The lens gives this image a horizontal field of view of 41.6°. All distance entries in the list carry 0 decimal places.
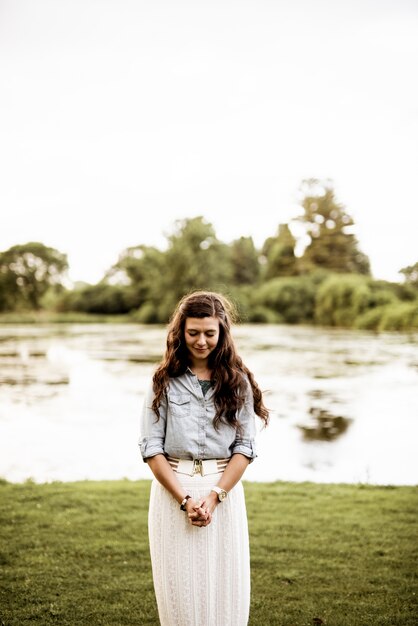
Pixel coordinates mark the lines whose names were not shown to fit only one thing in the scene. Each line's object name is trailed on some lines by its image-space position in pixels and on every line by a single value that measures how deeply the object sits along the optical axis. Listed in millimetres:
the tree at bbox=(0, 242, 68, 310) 57406
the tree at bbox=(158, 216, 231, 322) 50281
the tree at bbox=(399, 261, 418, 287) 31898
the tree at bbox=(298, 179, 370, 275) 55438
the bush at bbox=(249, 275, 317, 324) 48594
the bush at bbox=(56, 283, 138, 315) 63062
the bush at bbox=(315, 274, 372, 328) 40250
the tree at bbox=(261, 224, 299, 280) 58750
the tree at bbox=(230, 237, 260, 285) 64062
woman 2383
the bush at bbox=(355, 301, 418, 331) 36062
